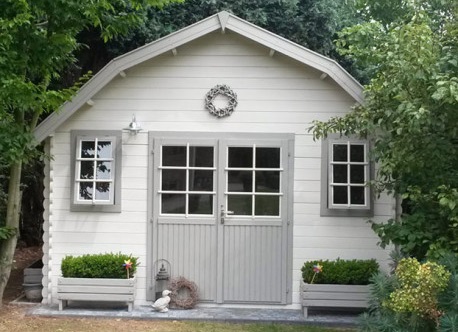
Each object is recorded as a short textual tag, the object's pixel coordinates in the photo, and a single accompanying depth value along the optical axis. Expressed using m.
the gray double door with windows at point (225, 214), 7.48
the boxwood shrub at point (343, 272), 7.14
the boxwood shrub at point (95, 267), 7.27
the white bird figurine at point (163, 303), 7.19
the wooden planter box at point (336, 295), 7.09
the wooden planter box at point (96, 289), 7.21
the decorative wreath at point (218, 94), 7.45
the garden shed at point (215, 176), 7.44
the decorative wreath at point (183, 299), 7.40
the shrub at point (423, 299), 4.65
